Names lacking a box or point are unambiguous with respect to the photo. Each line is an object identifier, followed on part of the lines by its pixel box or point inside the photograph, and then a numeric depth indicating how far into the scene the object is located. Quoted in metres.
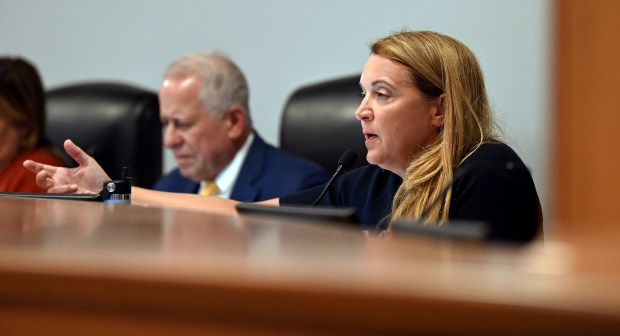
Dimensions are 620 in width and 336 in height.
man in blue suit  5.50
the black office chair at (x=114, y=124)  5.60
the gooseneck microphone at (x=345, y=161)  4.64
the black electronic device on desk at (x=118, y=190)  4.57
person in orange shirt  5.30
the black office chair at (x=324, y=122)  5.20
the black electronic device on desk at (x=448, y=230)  2.40
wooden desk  1.33
